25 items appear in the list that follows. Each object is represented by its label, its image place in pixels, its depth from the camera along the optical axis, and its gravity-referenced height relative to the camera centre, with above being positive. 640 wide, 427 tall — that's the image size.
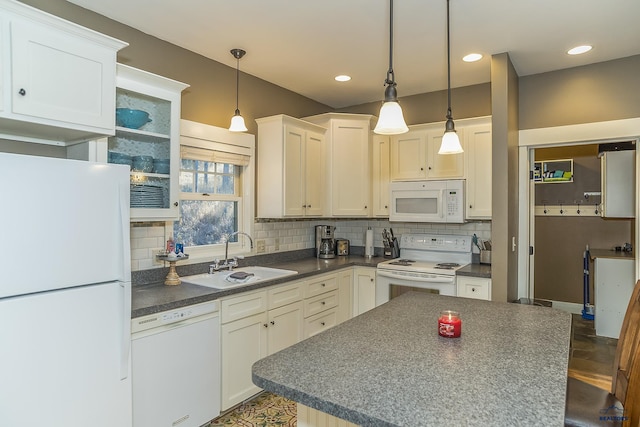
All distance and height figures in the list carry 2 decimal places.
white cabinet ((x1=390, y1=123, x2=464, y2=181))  3.71 +0.60
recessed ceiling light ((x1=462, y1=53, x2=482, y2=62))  3.12 +1.32
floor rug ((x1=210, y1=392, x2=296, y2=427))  2.57 -1.38
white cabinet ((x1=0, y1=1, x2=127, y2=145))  1.72 +0.67
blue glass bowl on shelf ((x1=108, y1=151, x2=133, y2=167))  2.35 +0.36
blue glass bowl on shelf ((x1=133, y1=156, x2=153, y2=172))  2.47 +0.34
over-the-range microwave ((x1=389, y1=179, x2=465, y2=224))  3.62 +0.16
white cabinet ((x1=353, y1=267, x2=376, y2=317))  3.81 -0.72
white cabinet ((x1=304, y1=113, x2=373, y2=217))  4.04 +0.59
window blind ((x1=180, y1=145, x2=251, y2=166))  3.01 +0.51
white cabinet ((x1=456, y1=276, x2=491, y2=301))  3.20 -0.59
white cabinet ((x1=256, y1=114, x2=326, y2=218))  3.51 +0.46
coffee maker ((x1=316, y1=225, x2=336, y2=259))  4.20 -0.28
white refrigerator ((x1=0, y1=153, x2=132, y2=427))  1.58 -0.35
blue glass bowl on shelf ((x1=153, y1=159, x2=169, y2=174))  2.57 +0.34
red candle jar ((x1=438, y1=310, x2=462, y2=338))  1.58 -0.45
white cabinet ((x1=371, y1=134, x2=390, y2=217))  4.12 +0.46
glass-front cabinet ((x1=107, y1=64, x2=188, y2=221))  2.38 +0.50
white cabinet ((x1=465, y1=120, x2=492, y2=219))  3.52 +0.43
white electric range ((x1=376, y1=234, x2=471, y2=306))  3.42 -0.46
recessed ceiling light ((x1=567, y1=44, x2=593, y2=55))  2.95 +1.31
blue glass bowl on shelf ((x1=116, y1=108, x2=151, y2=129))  2.38 +0.62
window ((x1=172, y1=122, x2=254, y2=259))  3.06 +0.19
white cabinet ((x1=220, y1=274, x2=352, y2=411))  2.60 -0.82
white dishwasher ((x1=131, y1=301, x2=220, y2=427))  2.10 -0.88
